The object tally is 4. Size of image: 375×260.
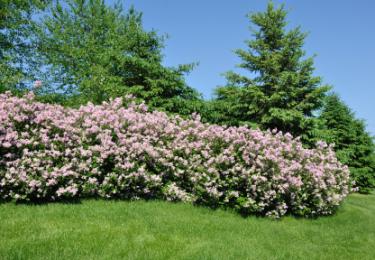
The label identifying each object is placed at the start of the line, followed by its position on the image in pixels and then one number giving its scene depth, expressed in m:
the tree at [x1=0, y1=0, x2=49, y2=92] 17.22
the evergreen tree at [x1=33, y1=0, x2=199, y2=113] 13.65
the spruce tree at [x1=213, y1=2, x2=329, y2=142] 15.55
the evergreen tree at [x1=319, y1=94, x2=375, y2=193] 20.86
